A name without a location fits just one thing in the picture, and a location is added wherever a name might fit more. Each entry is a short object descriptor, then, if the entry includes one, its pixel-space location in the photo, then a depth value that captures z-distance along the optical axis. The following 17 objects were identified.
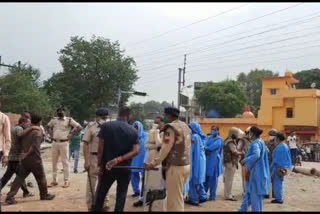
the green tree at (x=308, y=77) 68.94
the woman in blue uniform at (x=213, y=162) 10.29
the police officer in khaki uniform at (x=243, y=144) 11.02
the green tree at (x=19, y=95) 38.74
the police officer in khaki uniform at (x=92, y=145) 7.99
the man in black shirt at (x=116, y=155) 6.60
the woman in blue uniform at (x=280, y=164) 10.38
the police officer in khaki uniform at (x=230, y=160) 10.50
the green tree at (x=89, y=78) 53.44
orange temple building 42.31
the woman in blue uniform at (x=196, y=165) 9.23
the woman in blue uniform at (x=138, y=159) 9.72
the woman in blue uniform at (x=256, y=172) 8.00
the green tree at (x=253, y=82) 87.00
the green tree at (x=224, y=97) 66.88
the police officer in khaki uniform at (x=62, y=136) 10.86
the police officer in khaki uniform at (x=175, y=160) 6.62
